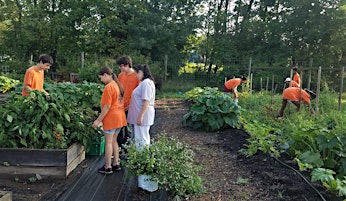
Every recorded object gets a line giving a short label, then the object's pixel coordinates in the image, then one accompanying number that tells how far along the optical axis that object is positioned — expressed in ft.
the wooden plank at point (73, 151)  13.32
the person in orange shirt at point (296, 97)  25.94
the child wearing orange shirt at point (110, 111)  13.34
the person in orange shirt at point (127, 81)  15.66
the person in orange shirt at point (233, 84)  31.35
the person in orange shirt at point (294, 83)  31.14
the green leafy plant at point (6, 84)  26.20
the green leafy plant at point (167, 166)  10.59
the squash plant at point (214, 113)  22.03
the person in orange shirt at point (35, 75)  15.97
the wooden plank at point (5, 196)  7.61
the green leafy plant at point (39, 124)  13.43
